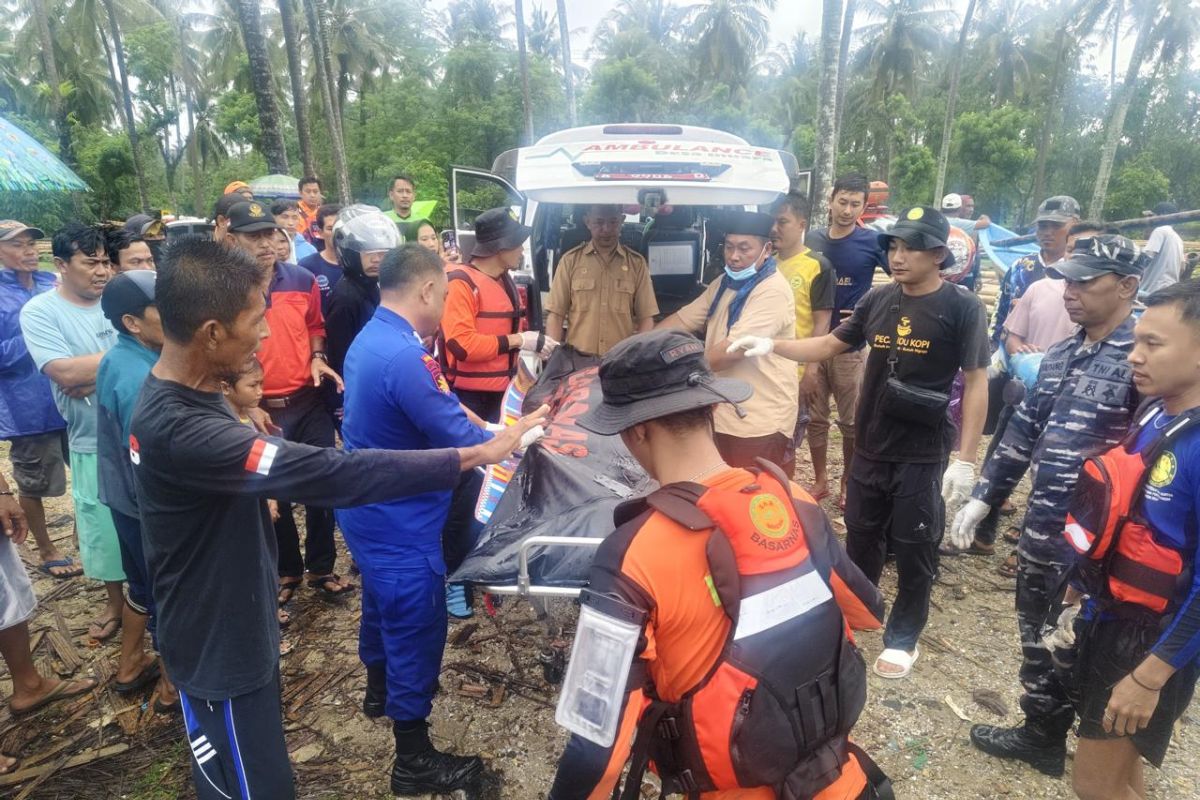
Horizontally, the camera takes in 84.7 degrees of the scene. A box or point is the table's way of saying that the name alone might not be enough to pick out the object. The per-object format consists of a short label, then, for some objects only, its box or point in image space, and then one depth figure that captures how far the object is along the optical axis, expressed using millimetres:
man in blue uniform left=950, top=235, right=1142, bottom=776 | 2602
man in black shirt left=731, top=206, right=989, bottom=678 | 3029
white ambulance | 3717
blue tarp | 8422
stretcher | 2318
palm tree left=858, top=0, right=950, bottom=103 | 33188
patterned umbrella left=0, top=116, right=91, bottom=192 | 5508
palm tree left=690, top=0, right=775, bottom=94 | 38125
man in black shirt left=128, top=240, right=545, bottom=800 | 1673
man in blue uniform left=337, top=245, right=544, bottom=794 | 2439
